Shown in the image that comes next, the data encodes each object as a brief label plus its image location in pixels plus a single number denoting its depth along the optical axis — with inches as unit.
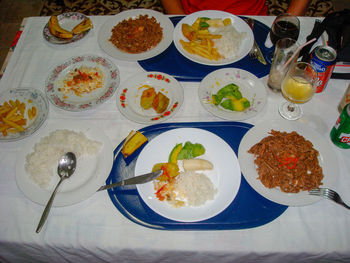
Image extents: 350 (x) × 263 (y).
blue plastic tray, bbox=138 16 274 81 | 73.7
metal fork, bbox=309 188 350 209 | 50.8
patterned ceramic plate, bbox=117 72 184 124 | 65.0
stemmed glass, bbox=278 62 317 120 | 60.0
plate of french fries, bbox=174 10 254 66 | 75.3
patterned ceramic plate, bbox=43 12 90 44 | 82.4
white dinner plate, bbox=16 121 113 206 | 54.0
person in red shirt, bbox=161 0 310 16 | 94.9
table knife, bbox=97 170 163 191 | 54.1
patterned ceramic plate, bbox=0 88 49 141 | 66.4
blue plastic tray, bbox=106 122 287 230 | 51.1
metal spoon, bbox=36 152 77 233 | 56.9
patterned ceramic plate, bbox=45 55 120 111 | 68.2
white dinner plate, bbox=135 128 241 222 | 51.2
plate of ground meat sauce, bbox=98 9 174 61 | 77.3
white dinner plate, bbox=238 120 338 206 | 51.3
